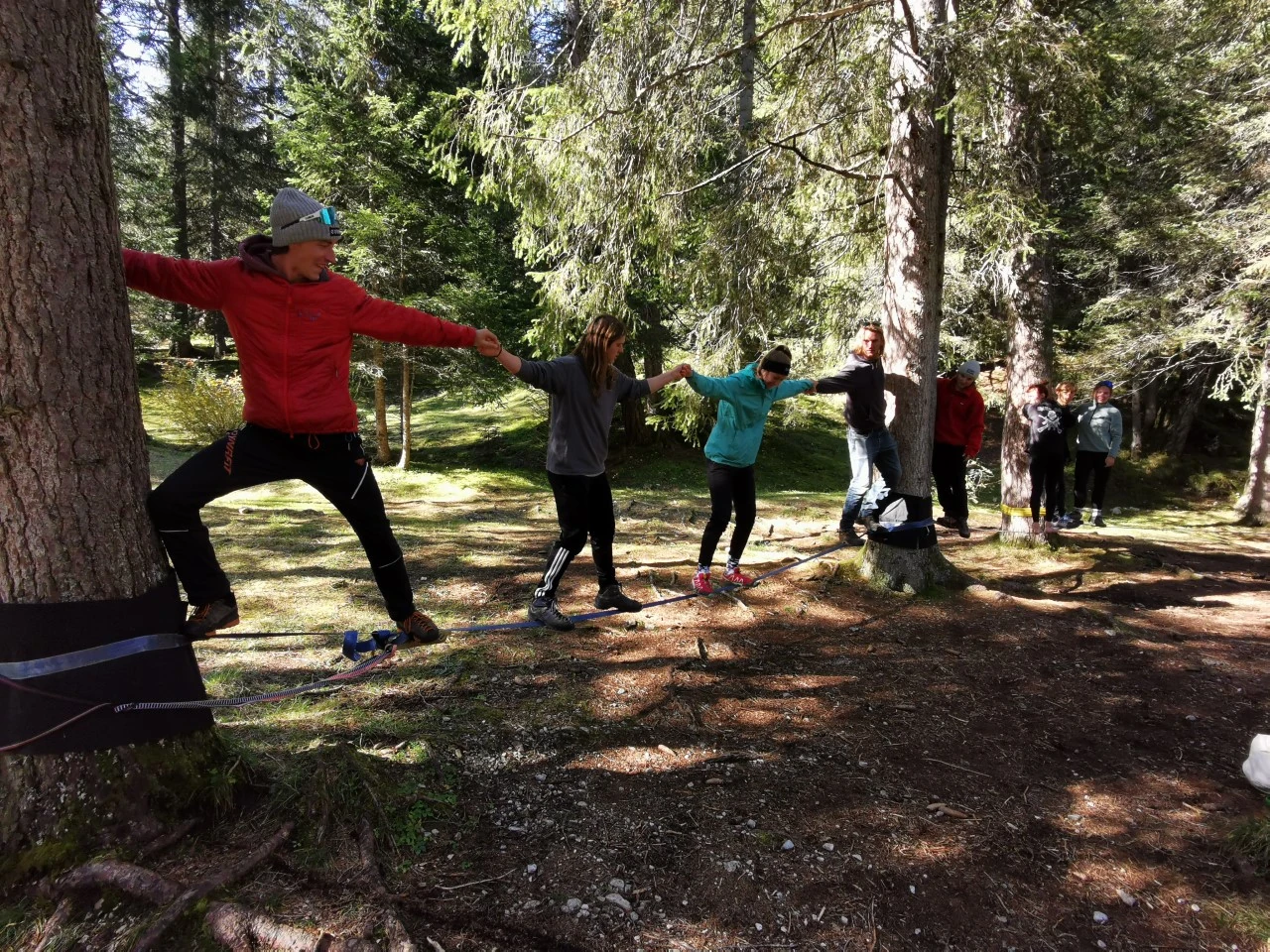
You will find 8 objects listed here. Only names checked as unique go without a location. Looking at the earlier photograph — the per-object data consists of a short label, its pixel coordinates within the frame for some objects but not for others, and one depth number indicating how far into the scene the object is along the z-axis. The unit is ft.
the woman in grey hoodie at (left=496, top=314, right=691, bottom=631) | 14.56
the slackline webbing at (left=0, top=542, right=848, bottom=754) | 8.01
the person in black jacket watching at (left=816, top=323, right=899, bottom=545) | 20.27
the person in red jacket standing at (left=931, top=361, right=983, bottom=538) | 25.49
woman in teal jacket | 17.78
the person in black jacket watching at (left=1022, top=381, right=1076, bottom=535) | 28.07
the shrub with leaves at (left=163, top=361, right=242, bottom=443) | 49.11
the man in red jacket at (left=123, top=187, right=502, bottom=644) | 9.55
